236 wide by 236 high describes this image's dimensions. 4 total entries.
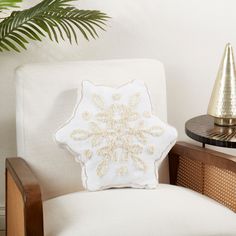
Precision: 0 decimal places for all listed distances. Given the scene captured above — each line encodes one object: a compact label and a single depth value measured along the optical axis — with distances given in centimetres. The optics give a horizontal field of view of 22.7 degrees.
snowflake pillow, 209
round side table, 211
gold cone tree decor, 221
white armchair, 179
